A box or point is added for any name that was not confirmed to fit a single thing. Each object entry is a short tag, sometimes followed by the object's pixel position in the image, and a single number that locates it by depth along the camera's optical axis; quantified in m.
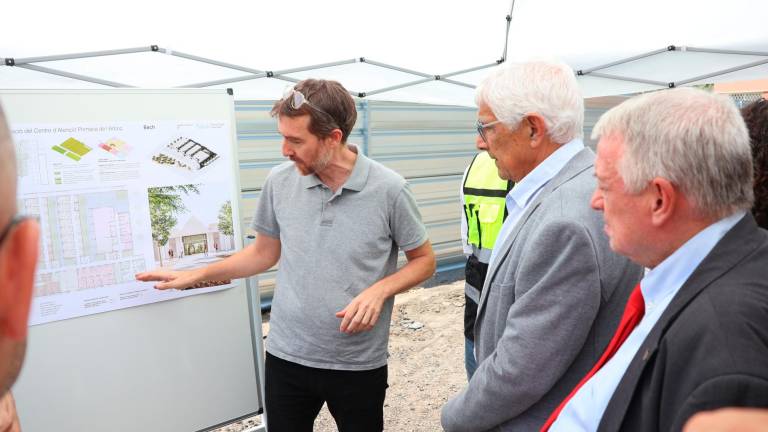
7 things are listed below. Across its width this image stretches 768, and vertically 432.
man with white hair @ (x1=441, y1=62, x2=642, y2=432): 1.24
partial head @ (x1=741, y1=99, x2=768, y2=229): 1.50
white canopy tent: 2.94
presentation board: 2.18
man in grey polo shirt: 1.96
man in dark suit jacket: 0.75
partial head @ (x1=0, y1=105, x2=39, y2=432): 0.50
